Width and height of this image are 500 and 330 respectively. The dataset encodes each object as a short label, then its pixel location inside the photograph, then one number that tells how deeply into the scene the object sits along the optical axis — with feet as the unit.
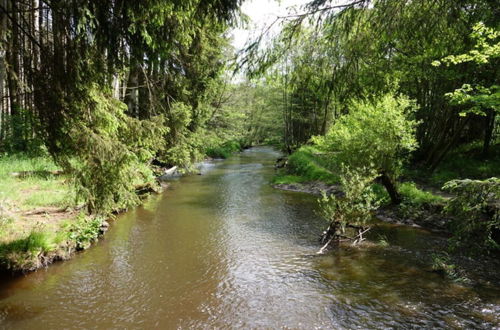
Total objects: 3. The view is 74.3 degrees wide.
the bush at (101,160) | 17.95
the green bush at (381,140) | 37.86
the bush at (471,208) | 15.58
